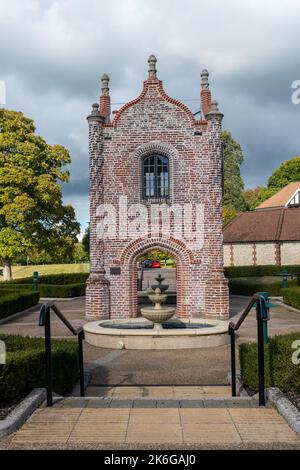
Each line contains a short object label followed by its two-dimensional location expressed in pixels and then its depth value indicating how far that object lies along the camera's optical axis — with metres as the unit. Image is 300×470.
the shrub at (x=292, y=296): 20.04
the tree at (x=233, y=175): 58.88
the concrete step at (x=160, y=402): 5.95
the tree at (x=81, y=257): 70.70
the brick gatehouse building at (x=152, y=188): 16.29
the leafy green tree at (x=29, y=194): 25.36
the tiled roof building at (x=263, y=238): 38.38
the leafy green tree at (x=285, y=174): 59.75
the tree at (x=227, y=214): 51.84
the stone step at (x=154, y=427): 4.52
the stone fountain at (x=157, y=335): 12.30
